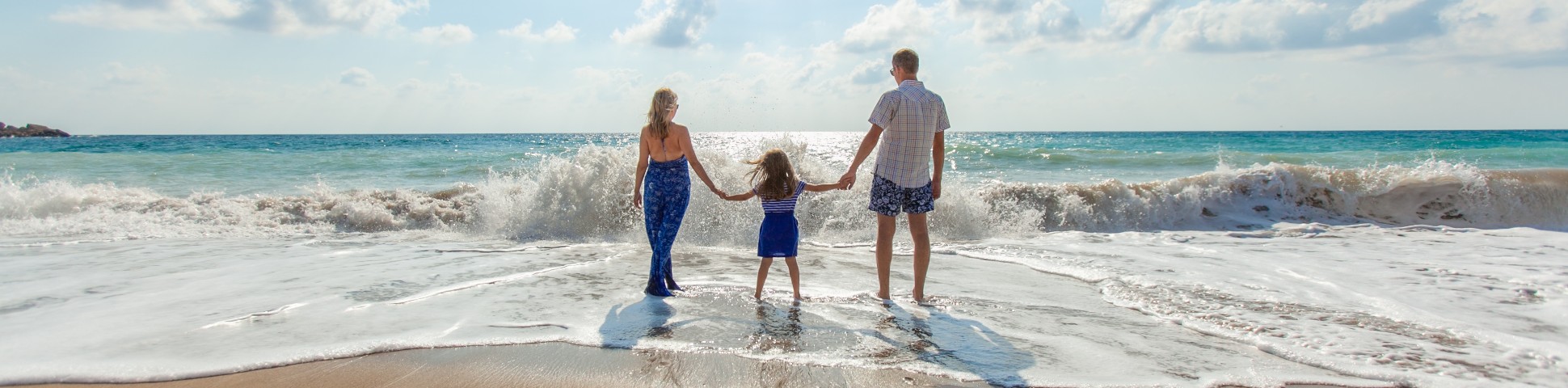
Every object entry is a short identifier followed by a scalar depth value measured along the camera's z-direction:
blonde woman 4.82
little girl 4.63
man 4.57
